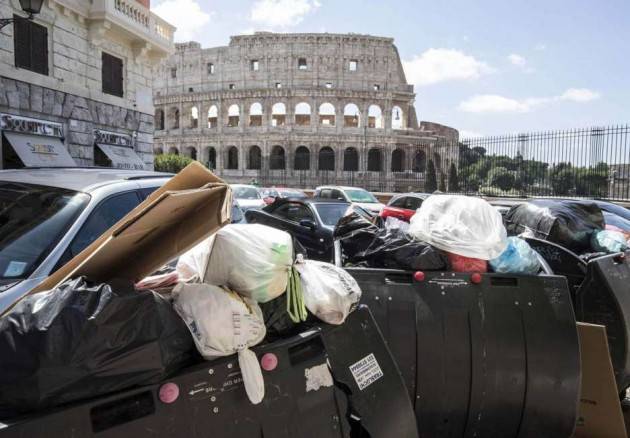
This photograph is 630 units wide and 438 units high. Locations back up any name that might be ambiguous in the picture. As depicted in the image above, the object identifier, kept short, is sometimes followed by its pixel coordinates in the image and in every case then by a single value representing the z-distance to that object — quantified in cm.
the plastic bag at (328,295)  234
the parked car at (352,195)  2089
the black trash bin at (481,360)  309
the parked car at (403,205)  1661
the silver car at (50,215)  313
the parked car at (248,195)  1964
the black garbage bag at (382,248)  338
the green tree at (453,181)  2880
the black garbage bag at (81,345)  162
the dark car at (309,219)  1012
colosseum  5975
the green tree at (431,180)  3412
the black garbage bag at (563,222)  489
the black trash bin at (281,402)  170
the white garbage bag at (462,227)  340
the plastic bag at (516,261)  343
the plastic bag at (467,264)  340
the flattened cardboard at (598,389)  339
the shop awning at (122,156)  1662
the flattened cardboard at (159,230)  199
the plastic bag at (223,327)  194
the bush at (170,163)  3569
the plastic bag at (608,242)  459
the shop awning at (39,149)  1315
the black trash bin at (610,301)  384
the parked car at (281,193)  2616
